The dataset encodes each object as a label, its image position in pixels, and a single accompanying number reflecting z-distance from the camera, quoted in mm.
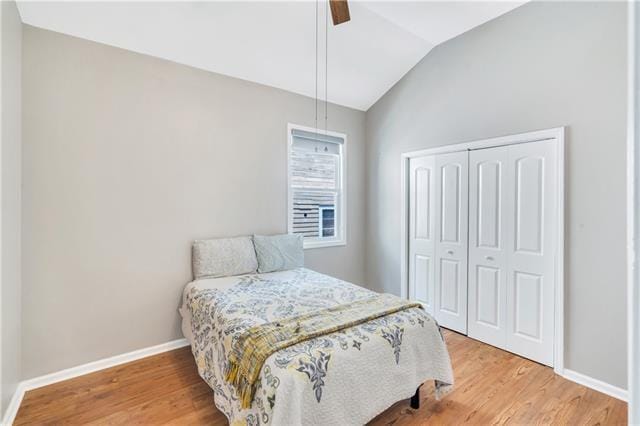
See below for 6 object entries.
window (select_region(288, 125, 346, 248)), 3816
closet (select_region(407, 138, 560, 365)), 2697
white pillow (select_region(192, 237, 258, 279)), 2967
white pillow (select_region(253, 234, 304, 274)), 3254
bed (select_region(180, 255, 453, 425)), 1519
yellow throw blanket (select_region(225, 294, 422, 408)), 1617
